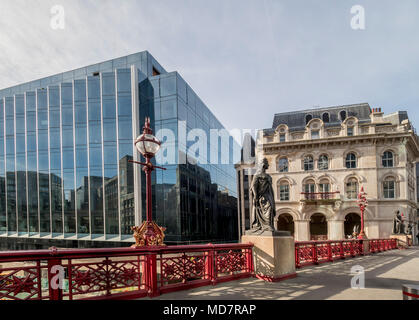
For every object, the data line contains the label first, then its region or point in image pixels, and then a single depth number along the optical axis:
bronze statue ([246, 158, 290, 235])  8.39
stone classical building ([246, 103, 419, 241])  30.30
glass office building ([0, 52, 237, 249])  25.56
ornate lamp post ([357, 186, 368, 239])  18.00
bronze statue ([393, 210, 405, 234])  25.48
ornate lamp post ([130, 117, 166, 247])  6.09
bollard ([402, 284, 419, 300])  3.84
